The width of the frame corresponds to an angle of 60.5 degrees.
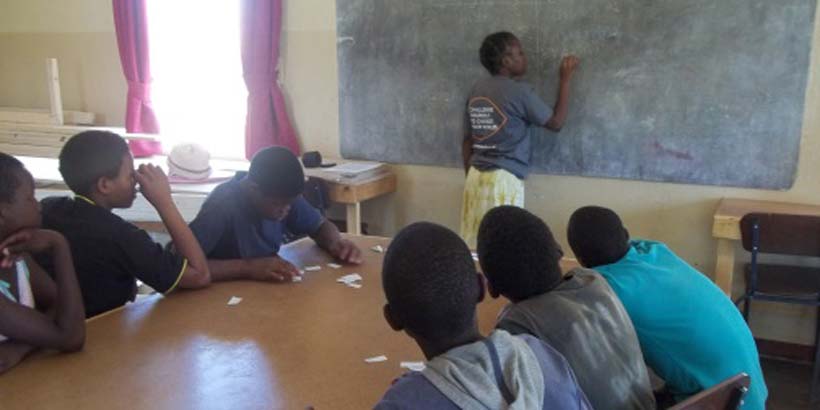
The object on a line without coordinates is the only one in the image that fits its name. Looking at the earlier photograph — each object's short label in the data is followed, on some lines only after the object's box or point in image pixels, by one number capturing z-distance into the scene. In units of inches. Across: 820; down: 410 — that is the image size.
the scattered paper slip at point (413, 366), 63.0
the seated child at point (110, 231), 77.1
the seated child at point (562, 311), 54.8
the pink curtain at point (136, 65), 209.0
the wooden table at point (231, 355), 58.3
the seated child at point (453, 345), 38.6
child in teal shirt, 66.3
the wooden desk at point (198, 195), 157.6
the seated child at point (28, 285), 63.4
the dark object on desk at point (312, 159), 173.9
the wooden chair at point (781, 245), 119.0
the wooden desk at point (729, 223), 127.6
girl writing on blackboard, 145.3
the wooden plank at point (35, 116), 217.0
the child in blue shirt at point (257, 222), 88.4
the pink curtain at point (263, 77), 185.9
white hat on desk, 168.2
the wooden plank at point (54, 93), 204.4
